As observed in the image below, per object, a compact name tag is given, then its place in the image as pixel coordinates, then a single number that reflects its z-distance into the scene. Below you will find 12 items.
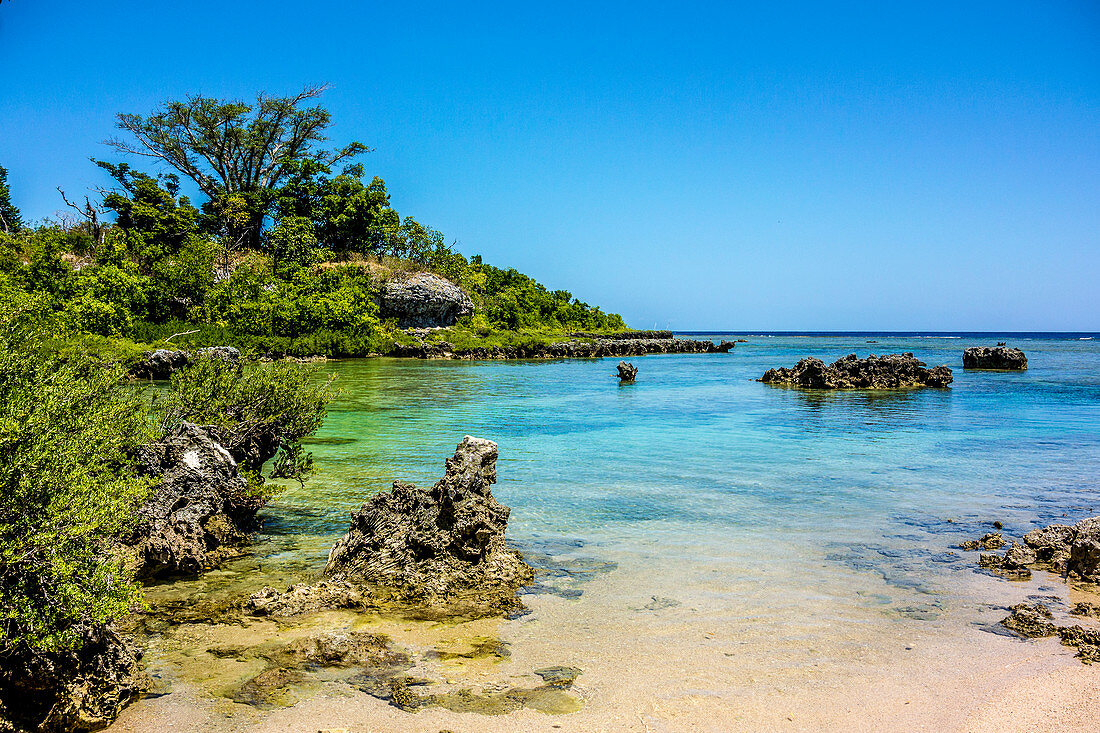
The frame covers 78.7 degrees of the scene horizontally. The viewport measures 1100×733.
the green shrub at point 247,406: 8.45
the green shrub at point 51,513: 3.83
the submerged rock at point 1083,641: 5.13
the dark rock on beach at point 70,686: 3.86
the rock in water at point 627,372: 36.28
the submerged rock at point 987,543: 8.09
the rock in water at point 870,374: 30.92
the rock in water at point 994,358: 42.69
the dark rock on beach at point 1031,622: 5.61
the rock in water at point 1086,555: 6.87
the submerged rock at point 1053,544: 7.30
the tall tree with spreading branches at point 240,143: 63.91
